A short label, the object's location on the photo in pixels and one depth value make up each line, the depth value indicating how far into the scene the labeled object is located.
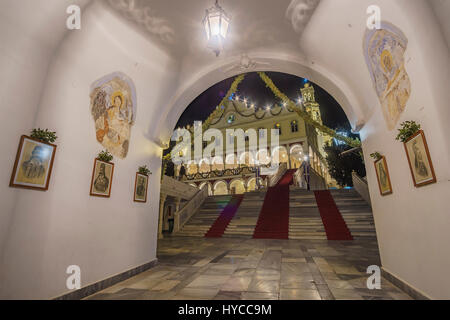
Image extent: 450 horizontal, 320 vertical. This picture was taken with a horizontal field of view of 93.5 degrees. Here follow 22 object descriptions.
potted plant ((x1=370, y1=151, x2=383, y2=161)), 3.74
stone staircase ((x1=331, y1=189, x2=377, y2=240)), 8.24
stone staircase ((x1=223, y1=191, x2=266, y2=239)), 9.81
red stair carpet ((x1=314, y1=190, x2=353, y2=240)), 8.19
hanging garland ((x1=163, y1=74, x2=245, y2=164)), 5.83
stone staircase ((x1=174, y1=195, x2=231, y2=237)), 10.77
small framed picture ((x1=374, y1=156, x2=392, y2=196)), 3.52
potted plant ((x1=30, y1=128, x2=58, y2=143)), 2.74
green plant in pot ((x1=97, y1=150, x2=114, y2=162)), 3.72
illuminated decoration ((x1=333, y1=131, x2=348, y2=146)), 18.29
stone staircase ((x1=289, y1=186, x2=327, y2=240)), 8.68
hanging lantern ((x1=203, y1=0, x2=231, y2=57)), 3.02
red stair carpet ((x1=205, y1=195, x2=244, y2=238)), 10.11
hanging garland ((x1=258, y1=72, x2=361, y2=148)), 5.76
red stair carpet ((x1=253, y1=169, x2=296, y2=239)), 9.17
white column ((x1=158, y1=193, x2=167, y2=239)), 9.86
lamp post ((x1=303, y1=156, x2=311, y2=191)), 18.12
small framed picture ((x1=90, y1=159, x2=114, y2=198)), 3.59
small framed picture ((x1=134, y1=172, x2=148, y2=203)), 4.61
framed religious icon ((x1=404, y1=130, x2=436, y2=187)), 2.47
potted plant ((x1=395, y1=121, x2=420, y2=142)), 2.62
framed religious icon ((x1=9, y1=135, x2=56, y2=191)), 2.55
